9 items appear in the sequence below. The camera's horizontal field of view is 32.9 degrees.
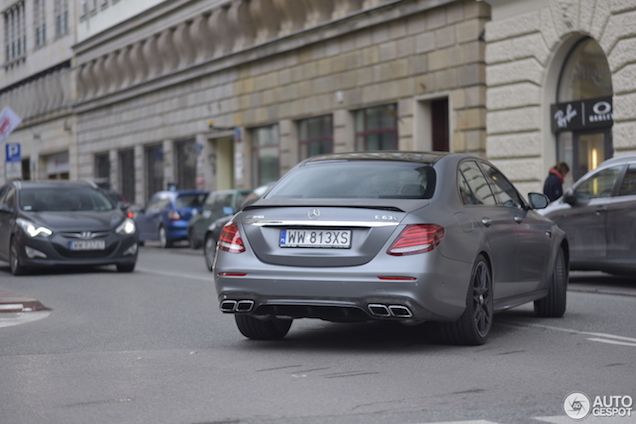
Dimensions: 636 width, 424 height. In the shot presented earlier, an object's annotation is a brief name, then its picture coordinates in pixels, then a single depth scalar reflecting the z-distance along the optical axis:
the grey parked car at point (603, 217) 12.94
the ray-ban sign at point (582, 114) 20.30
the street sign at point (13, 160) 27.59
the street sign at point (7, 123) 24.86
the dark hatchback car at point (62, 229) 15.73
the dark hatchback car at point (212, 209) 23.36
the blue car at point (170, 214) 27.80
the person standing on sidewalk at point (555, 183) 19.17
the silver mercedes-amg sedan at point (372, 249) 7.14
